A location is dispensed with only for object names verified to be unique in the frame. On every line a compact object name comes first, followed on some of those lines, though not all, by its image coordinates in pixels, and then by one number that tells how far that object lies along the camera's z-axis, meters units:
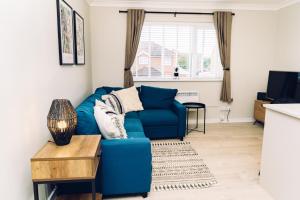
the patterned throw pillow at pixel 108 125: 2.19
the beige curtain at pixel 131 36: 4.33
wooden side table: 1.50
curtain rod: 4.36
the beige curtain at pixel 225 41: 4.51
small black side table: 4.20
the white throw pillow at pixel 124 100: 3.48
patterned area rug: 2.52
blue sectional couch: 2.10
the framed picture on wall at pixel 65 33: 2.27
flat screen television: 3.83
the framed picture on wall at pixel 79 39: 2.98
